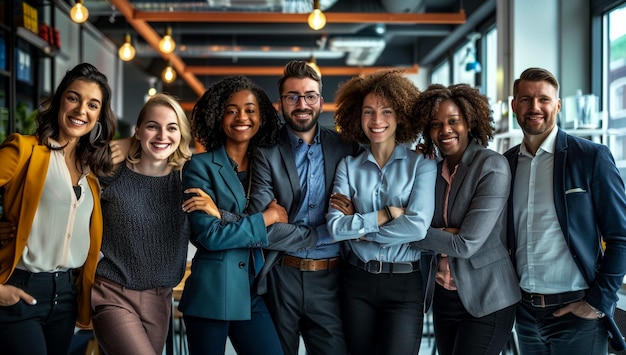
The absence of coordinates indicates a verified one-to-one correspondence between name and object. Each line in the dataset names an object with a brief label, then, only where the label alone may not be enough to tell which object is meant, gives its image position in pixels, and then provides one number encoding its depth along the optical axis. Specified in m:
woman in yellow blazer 2.59
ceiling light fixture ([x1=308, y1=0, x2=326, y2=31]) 6.55
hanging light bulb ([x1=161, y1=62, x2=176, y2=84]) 9.72
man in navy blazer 2.71
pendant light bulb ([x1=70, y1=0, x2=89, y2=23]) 6.45
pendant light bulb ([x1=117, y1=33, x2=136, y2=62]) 7.99
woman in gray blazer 2.80
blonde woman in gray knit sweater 2.72
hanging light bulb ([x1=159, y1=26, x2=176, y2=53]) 7.75
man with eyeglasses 2.94
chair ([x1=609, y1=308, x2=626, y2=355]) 3.11
